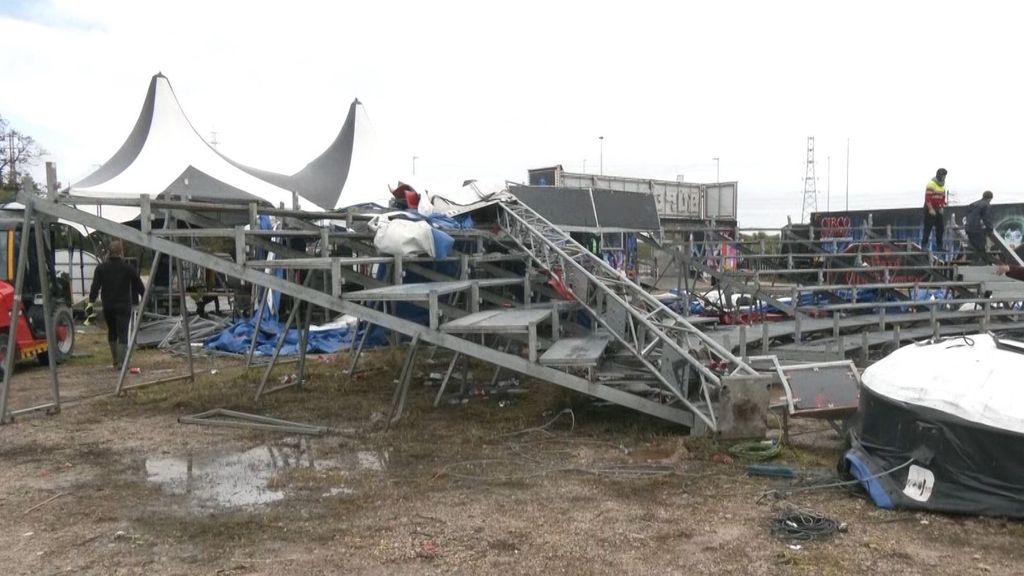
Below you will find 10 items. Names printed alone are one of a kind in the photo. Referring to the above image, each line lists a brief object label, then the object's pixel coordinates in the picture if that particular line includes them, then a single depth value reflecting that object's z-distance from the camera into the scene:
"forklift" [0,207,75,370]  10.95
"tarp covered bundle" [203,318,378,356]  13.56
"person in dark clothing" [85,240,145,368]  11.03
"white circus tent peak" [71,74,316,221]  19.12
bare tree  44.38
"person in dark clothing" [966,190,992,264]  13.42
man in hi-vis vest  13.28
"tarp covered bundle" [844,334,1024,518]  4.86
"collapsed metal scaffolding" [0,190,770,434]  7.00
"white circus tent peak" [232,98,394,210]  21.78
